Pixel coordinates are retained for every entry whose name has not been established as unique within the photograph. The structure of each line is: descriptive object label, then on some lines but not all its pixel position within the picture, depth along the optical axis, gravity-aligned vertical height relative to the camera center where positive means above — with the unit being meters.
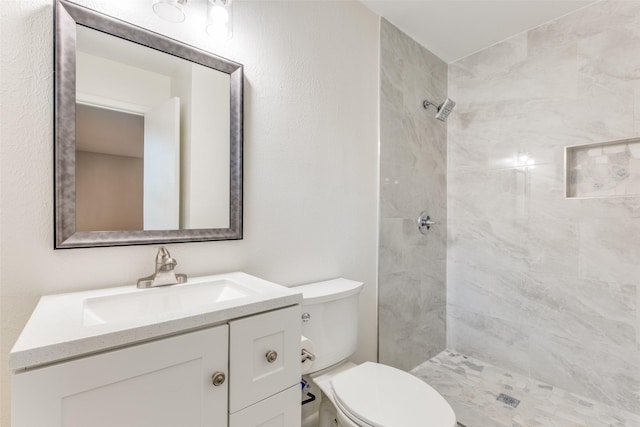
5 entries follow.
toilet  1.06 -0.70
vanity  0.57 -0.33
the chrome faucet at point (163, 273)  1.02 -0.21
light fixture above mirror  1.02 +0.71
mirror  0.92 +0.27
